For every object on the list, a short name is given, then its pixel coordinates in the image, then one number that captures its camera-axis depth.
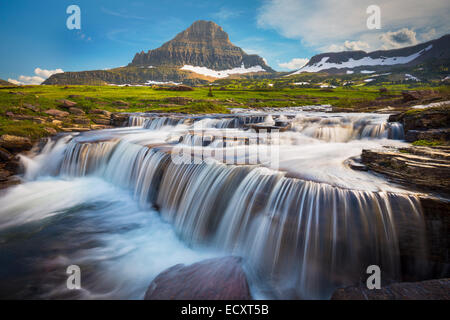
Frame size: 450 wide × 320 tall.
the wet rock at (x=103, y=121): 23.48
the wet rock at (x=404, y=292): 3.75
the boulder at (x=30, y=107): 21.81
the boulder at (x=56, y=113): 22.34
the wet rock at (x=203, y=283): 4.33
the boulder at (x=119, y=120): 24.00
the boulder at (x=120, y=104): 34.80
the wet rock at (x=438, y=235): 4.55
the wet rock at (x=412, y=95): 22.19
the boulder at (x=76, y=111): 25.00
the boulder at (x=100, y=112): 25.38
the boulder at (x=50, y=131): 17.42
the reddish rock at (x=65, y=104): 25.61
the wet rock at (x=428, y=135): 9.03
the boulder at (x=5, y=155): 13.53
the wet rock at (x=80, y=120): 21.77
